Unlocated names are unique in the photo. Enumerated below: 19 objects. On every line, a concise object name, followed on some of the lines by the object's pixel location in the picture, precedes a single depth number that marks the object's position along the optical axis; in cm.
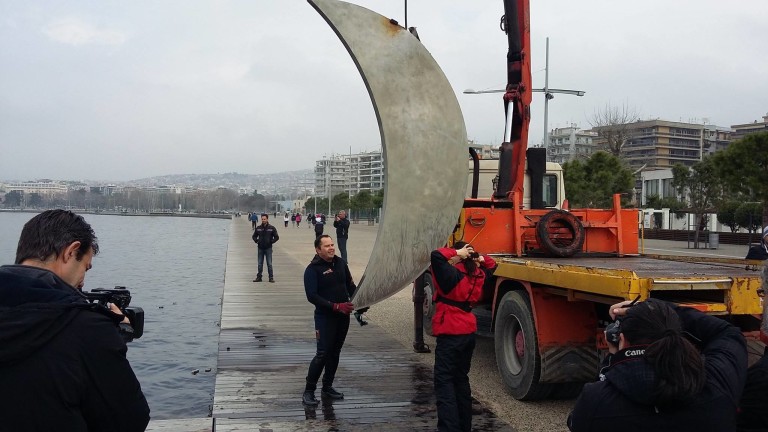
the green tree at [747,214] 3628
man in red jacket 548
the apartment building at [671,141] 13362
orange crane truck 538
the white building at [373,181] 19525
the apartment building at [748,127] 13115
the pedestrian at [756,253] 756
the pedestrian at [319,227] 2170
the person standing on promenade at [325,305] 662
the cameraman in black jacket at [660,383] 230
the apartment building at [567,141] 13038
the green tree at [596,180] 3372
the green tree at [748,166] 2609
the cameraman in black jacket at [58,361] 211
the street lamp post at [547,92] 2688
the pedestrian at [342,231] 2146
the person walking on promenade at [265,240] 1781
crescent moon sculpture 541
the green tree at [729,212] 3962
